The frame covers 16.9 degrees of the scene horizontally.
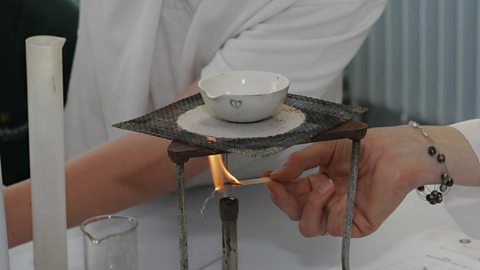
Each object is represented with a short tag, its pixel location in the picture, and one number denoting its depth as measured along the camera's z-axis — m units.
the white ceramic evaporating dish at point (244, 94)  1.25
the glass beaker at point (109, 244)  1.36
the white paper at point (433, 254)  1.43
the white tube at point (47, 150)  1.26
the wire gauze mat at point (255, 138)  1.21
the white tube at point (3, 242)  1.21
